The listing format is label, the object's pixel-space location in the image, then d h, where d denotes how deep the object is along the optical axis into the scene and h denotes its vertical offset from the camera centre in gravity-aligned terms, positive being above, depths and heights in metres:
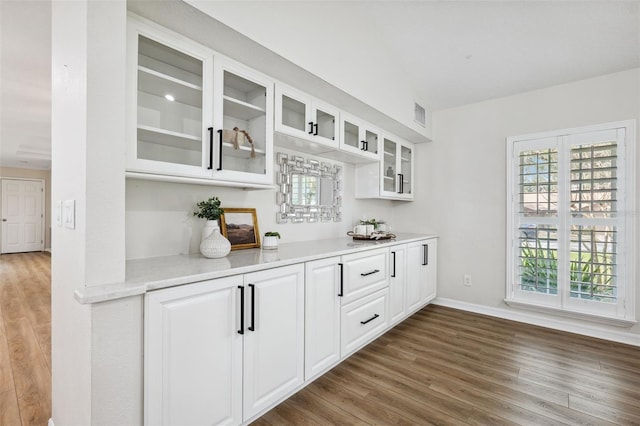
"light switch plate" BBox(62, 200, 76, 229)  1.23 -0.01
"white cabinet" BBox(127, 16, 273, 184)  1.47 +0.55
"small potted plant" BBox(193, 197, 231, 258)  1.76 -0.12
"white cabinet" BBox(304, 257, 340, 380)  1.96 -0.69
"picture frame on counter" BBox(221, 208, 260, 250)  2.16 -0.11
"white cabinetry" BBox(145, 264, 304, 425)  1.26 -0.65
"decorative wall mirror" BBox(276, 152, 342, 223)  2.63 +0.21
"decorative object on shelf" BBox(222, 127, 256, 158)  1.78 +0.45
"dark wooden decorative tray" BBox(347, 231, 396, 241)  2.95 -0.23
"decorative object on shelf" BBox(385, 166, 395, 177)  3.45 +0.47
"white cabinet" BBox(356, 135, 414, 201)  3.31 +0.44
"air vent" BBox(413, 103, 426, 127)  3.49 +1.15
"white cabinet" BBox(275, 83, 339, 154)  2.16 +0.72
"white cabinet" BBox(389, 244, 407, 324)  2.87 -0.66
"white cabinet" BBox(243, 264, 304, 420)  1.59 -0.70
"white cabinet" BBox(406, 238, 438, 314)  3.21 -0.67
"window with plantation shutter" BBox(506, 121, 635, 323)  2.76 -0.05
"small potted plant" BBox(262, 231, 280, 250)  2.22 -0.22
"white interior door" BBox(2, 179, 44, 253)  7.84 -0.17
